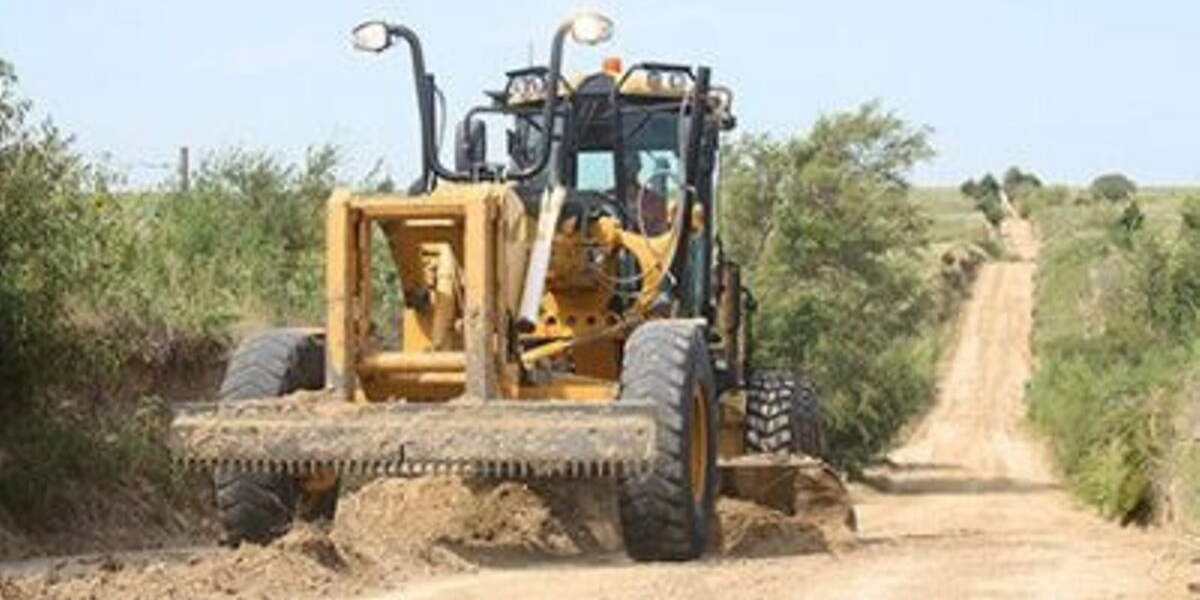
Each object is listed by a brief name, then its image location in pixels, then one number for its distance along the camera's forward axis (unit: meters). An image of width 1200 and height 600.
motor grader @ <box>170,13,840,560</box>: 12.34
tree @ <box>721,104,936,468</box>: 38.88
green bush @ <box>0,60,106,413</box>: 15.72
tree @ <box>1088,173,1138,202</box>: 112.29
